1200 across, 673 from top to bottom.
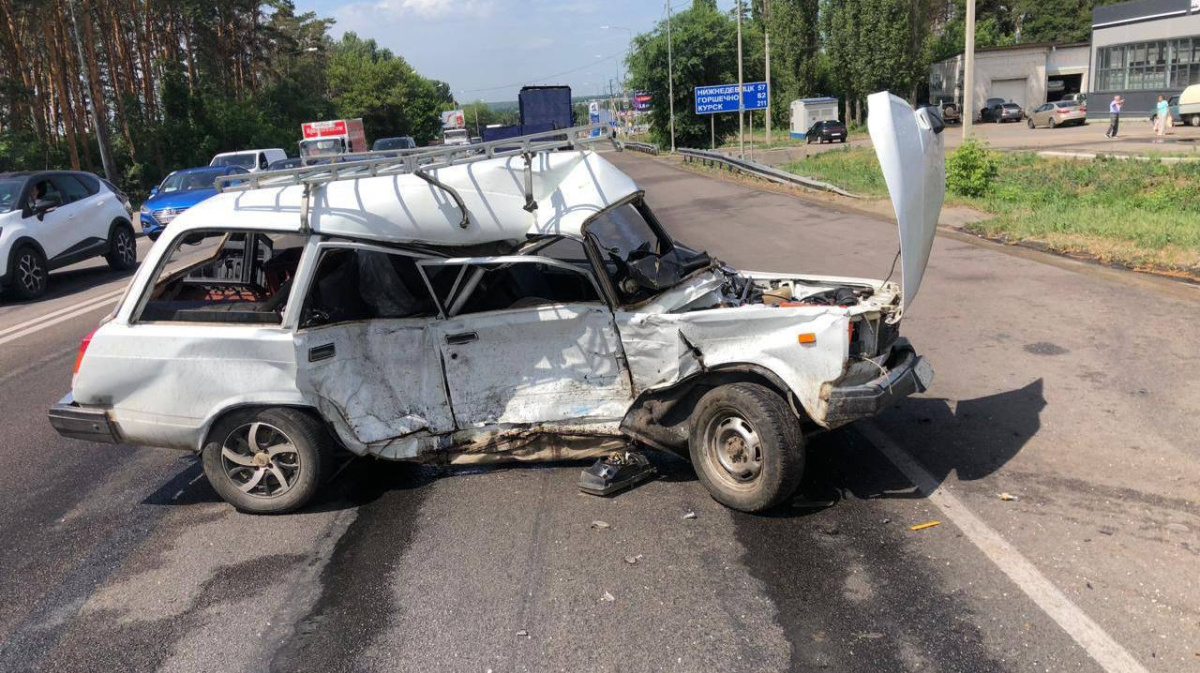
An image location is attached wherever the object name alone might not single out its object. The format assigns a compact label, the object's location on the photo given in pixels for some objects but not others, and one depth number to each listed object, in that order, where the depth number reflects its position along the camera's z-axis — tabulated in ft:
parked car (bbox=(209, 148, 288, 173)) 86.99
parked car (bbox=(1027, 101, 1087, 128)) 148.97
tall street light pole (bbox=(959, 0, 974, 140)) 63.77
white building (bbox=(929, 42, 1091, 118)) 199.41
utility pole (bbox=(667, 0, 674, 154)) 179.57
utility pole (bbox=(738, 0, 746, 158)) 120.46
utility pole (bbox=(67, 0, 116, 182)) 96.32
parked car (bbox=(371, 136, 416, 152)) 116.95
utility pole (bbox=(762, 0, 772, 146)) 201.14
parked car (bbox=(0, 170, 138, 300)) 45.09
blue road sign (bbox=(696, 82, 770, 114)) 121.49
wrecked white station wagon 16.63
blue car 60.70
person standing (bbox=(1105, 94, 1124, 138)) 109.73
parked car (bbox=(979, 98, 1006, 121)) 194.18
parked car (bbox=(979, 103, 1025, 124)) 187.11
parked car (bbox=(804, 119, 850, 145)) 163.22
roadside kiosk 188.03
